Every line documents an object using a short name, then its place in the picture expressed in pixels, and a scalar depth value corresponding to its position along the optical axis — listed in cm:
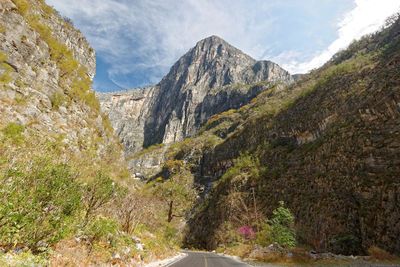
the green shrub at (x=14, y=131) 1079
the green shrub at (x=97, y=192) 903
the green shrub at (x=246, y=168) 3684
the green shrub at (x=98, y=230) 800
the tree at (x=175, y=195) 2817
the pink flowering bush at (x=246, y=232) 2521
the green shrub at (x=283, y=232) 1551
